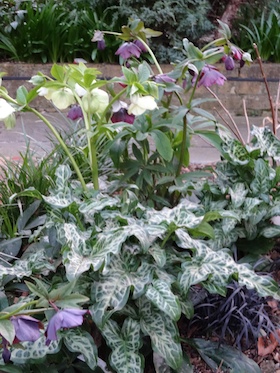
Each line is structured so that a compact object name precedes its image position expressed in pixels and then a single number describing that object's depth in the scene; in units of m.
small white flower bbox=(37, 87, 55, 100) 1.71
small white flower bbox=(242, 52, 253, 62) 2.03
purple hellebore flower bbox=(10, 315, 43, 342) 1.14
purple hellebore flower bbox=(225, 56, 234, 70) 2.01
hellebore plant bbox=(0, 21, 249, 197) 1.70
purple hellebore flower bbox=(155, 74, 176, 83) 1.85
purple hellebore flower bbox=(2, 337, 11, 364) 1.17
